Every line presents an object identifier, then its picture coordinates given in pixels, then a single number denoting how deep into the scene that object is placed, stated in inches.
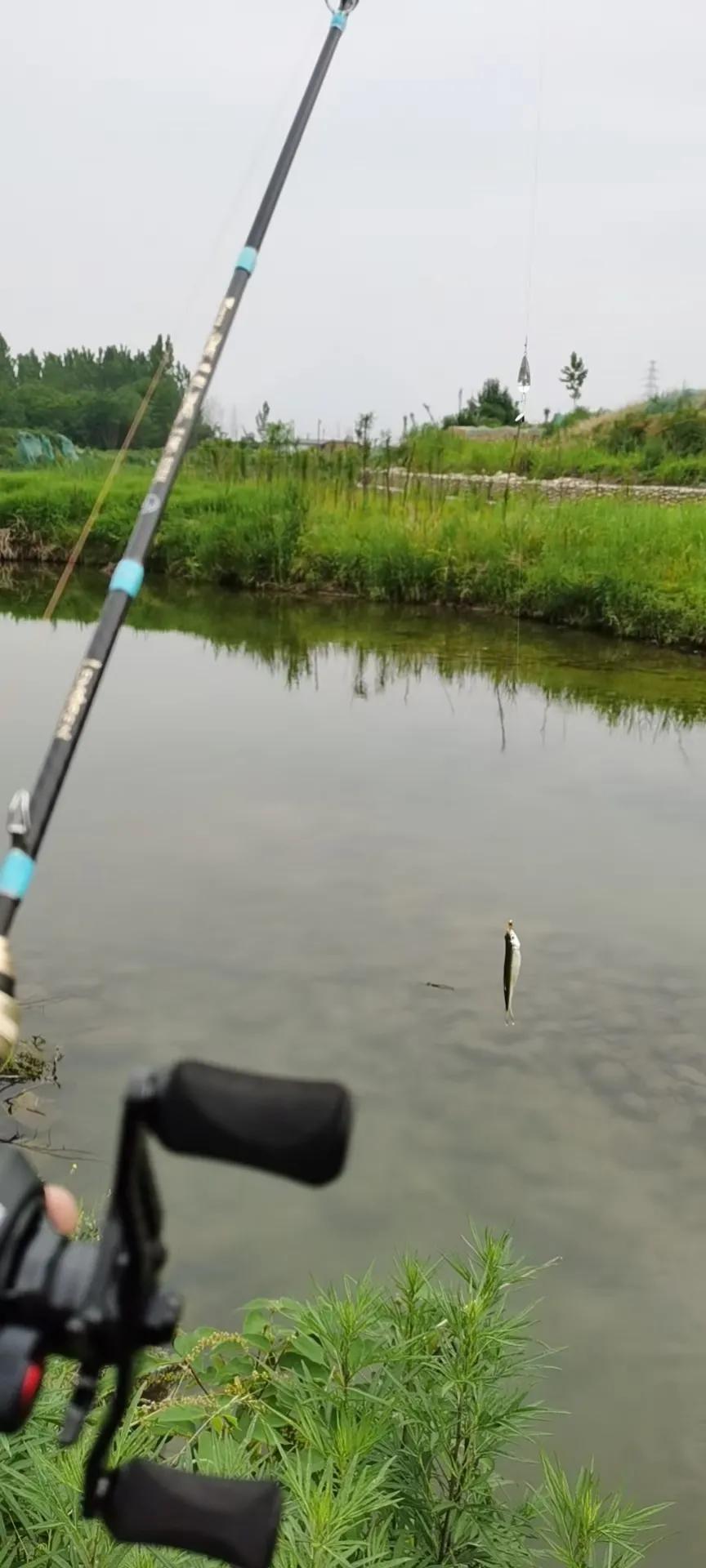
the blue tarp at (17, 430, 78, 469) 844.0
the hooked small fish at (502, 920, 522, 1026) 116.5
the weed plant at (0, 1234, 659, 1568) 60.9
